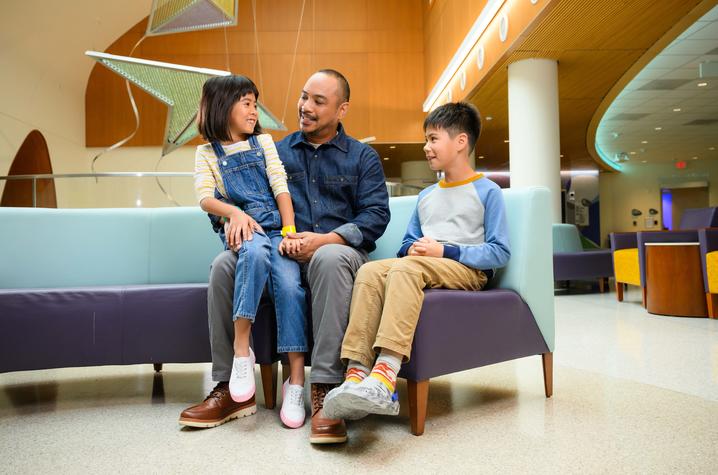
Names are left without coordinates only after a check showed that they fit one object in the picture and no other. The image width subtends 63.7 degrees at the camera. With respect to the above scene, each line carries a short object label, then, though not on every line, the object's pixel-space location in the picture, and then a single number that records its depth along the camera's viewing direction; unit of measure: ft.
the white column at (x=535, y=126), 23.56
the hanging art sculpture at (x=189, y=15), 18.33
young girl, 5.89
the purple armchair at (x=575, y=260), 21.15
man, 5.64
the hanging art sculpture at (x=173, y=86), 18.03
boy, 5.10
